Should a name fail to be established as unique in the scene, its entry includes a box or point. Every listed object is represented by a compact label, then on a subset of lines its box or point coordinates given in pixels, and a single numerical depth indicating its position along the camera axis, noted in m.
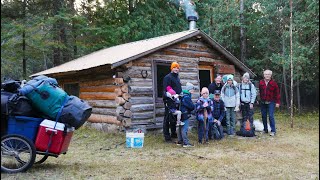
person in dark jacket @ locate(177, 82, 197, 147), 8.03
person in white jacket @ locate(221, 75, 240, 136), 9.49
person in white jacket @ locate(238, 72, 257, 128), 9.76
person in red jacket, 9.73
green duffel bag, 5.23
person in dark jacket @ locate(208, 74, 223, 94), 9.89
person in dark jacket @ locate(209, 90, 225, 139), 9.19
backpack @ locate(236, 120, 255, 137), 9.71
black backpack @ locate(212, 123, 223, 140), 9.16
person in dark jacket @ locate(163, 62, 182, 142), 8.27
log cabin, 9.52
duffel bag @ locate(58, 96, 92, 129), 5.32
